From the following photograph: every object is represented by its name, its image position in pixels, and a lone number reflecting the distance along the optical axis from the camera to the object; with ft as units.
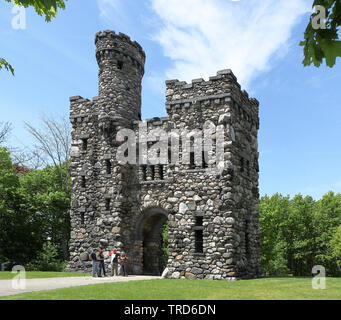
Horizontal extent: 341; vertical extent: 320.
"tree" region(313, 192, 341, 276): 142.51
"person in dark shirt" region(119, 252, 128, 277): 60.40
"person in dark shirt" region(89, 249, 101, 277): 57.41
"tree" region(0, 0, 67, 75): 19.66
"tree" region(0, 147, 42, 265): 92.53
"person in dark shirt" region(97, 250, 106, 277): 58.61
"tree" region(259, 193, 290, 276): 121.84
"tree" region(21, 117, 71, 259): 97.66
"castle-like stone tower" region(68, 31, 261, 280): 54.80
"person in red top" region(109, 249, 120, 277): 60.04
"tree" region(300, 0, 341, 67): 13.73
